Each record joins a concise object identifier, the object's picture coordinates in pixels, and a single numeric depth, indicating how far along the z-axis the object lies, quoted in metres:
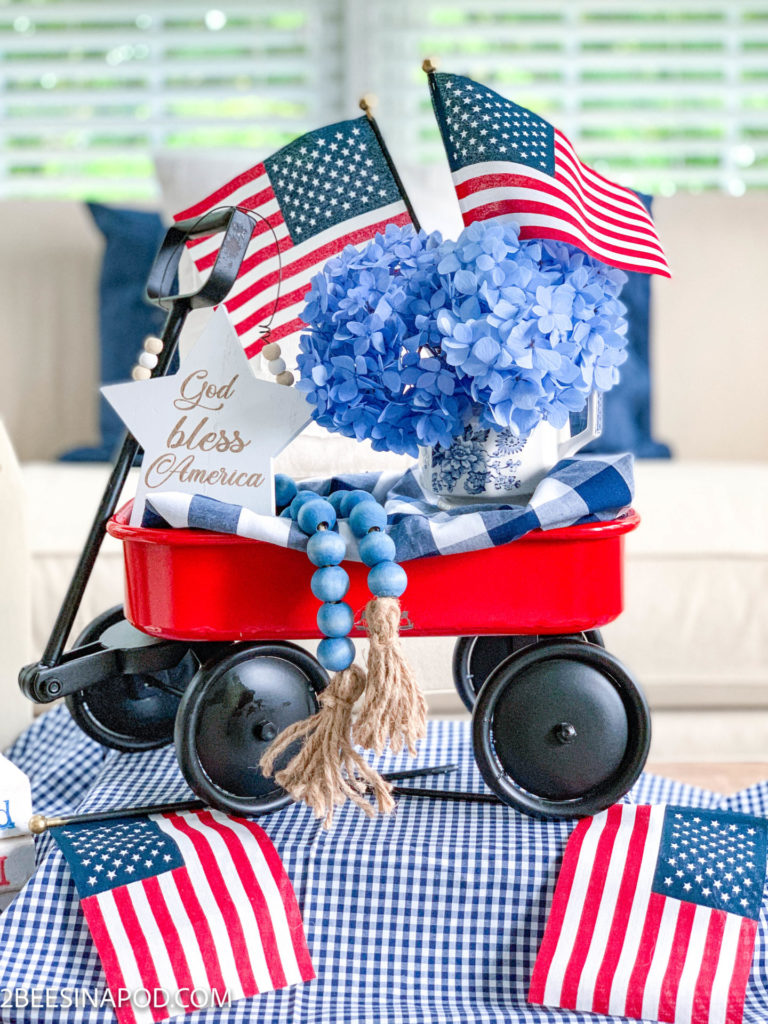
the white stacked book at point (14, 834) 0.90
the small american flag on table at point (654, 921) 0.82
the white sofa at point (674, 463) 1.51
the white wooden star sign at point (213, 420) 0.87
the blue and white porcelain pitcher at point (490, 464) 0.89
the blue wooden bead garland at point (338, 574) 0.80
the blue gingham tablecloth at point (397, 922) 0.82
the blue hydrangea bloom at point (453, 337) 0.79
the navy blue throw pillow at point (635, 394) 1.87
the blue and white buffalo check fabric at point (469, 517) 0.82
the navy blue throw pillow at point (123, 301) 1.91
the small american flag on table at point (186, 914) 0.81
